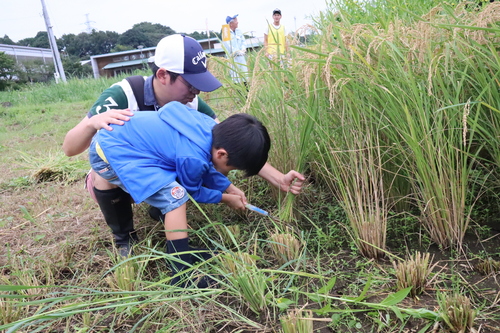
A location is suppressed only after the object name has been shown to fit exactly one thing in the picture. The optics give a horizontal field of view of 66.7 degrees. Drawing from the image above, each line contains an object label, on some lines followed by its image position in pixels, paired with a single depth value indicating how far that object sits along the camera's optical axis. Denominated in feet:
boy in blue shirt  5.25
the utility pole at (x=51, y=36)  85.16
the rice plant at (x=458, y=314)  3.41
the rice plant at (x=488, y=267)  4.27
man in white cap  6.02
